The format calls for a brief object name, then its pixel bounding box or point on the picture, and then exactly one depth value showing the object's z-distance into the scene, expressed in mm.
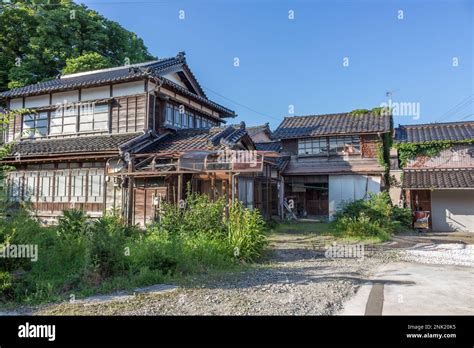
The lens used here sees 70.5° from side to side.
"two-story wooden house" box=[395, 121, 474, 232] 18688
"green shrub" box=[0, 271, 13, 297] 5949
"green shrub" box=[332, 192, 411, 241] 14047
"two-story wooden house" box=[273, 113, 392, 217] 21562
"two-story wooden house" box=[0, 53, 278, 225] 13555
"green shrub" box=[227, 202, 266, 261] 8859
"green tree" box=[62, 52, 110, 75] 25094
